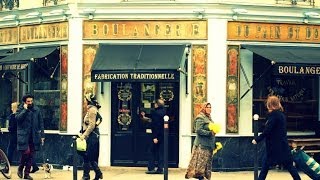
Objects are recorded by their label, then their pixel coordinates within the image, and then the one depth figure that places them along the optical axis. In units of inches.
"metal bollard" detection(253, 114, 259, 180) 606.2
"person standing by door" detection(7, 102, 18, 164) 763.4
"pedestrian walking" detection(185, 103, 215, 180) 638.5
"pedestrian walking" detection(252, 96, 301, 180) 586.6
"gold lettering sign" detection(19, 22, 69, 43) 808.3
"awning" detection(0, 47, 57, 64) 813.2
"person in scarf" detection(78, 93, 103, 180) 645.3
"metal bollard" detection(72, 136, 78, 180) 584.8
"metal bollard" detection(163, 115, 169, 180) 587.8
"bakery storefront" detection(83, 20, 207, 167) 773.3
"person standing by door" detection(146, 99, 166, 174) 754.8
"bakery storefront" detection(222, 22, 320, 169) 779.4
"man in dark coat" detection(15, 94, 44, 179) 679.7
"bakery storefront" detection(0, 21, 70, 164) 809.5
